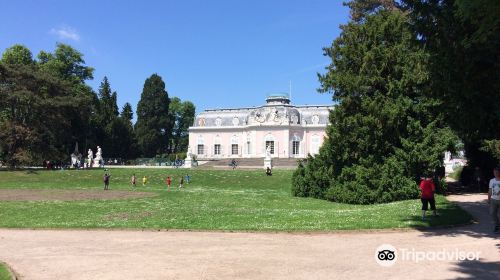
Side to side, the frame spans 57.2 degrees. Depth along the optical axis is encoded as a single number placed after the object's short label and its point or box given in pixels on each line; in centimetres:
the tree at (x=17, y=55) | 6406
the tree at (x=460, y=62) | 1143
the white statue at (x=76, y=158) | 6194
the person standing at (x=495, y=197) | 1184
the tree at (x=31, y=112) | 5278
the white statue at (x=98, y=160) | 6731
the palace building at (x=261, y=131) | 8775
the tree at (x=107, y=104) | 8369
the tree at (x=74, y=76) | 6875
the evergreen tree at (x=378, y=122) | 2215
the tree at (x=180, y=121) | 10812
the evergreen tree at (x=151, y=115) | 9162
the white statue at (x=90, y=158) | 6644
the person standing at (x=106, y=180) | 3353
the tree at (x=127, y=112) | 9949
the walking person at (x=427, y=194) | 1424
